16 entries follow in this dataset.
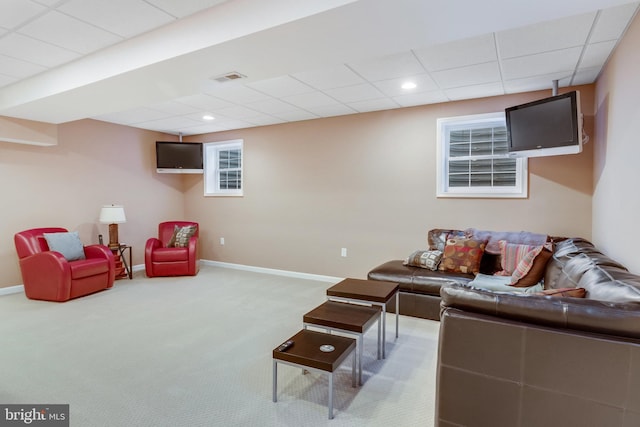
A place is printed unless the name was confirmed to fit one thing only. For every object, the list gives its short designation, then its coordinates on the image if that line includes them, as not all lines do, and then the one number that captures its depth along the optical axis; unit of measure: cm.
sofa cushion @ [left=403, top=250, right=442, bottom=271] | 400
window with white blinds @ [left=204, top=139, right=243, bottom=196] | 665
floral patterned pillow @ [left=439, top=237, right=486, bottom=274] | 383
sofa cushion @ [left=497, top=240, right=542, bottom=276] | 362
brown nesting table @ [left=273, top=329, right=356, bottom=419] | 199
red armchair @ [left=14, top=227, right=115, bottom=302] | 424
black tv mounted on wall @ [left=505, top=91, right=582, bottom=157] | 317
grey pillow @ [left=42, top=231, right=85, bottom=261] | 455
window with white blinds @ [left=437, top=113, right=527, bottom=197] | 430
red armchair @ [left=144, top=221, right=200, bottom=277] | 559
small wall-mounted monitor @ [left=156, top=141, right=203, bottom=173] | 638
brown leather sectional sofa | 136
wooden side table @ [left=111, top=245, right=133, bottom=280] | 546
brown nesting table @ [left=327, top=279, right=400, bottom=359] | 283
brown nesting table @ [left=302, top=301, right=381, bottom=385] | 237
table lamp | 527
